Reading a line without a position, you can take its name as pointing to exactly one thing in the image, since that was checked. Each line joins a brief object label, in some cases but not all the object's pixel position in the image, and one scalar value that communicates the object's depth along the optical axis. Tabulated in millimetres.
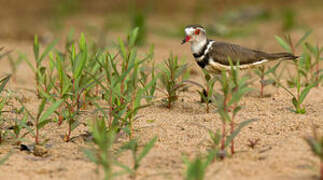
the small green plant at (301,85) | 7258
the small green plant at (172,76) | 7977
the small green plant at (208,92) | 7765
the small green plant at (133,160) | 5211
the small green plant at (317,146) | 4691
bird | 9016
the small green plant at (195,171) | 4633
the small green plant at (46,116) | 6379
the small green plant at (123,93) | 6410
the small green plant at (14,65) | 10211
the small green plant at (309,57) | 9145
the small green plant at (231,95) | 5672
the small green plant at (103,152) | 4824
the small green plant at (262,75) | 8591
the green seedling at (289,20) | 16656
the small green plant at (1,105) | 6753
